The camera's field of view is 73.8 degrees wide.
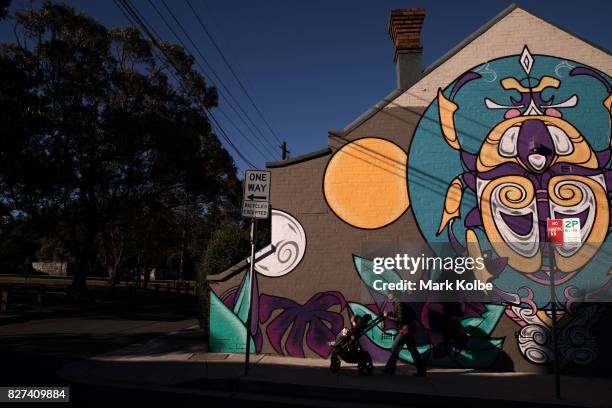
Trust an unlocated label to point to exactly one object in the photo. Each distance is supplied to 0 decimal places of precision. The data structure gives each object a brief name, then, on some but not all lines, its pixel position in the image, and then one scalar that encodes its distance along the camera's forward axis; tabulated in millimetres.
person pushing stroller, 7531
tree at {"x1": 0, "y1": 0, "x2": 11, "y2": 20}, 10958
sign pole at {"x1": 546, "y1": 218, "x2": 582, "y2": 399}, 6633
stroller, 7484
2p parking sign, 6645
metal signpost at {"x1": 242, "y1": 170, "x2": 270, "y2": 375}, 7703
